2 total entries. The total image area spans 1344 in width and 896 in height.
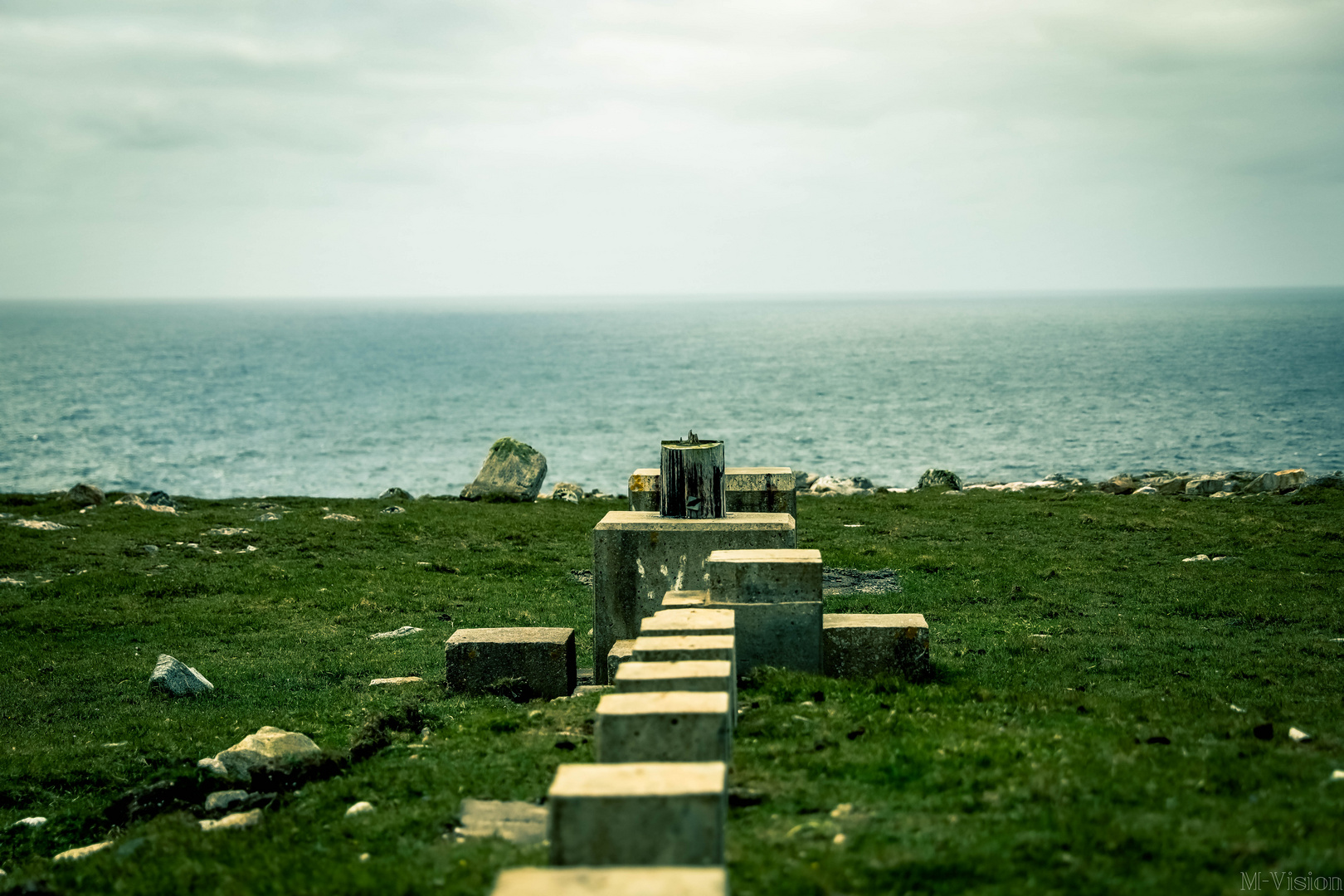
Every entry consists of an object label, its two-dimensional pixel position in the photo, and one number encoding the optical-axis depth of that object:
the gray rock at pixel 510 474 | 32.03
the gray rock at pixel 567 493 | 32.19
